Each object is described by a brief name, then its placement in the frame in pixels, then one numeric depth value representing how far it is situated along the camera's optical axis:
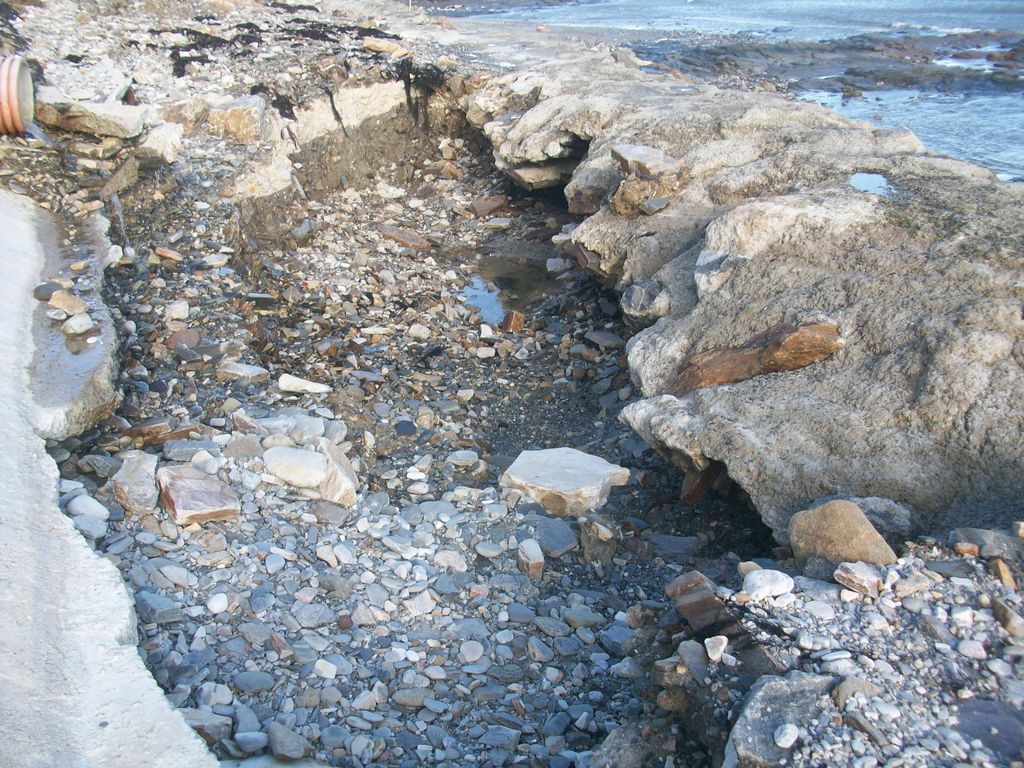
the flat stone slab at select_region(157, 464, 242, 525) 3.32
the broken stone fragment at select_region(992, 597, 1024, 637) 2.22
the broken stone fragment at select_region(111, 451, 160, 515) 3.33
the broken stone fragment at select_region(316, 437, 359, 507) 3.73
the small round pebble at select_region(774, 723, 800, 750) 2.00
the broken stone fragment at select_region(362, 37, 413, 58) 9.48
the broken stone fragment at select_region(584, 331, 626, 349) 5.57
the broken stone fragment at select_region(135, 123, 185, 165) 6.35
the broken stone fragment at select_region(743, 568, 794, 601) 2.52
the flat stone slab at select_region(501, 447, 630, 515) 3.88
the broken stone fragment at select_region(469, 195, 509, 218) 8.28
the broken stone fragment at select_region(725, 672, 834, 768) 2.01
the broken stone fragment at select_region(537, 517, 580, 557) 3.62
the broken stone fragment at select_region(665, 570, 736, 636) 2.52
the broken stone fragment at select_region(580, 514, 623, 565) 3.61
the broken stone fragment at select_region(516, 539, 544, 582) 3.48
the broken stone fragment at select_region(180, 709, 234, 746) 2.42
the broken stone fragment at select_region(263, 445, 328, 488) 3.70
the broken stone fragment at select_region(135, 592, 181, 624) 2.84
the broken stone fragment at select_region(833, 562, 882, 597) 2.45
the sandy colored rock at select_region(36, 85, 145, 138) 6.14
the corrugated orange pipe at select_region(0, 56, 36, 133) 5.66
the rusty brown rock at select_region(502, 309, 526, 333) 6.25
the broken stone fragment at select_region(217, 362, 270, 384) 4.80
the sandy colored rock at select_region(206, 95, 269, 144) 7.16
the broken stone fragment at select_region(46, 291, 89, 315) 4.43
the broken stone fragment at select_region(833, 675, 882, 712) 2.07
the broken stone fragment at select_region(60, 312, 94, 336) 4.31
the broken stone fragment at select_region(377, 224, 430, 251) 7.61
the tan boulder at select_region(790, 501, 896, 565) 2.62
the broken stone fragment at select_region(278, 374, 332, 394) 4.86
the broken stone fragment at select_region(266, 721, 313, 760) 2.43
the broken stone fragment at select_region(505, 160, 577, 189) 7.60
